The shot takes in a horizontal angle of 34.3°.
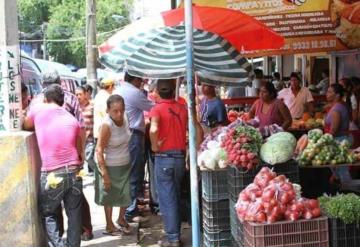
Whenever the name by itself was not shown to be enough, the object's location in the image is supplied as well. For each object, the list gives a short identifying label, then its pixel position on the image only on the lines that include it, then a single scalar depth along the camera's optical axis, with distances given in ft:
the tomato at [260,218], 14.06
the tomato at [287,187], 14.89
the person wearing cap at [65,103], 21.10
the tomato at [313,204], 14.56
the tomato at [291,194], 14.69
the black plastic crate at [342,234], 14.56
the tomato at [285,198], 14.48
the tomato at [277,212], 14.14
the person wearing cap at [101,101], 28.14
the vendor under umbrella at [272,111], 26.45
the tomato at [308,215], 14.29
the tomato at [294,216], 14.14
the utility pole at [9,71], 20.26
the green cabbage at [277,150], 17.04
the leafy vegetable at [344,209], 14.58
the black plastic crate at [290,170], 17.39
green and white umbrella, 18.84
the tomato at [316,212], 14.43
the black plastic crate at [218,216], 18.25
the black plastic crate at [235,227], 15.53
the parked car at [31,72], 62.59
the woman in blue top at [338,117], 25.84
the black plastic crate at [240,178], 16.92
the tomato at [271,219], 14.06
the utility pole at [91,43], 67.05
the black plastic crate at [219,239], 18.31
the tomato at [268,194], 14.57
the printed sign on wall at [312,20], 35.40
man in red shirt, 21.85
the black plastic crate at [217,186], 18.29
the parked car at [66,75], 71.92
